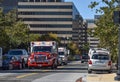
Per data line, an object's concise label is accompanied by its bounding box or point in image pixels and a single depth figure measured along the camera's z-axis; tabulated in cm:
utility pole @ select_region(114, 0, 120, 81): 2388
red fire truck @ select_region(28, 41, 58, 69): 4347
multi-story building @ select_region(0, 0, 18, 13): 16912
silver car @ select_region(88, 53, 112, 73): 3680
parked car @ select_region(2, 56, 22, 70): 4450
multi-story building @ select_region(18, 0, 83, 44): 17950
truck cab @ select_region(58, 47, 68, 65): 6372
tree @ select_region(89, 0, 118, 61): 3931
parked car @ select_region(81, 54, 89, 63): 8679
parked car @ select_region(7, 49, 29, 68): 4816
